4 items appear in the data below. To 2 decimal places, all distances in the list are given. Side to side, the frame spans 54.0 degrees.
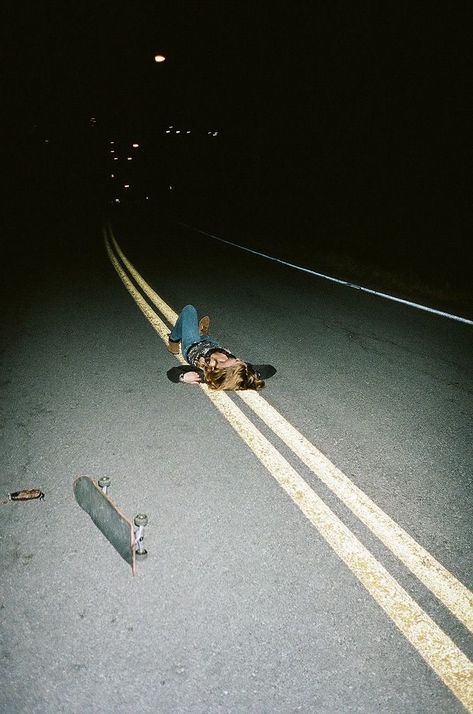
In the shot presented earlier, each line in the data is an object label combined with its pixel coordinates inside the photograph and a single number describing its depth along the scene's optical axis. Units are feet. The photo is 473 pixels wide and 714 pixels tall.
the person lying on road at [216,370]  14.46
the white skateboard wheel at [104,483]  9.51
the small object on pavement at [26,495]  9.84
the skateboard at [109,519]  8.06
